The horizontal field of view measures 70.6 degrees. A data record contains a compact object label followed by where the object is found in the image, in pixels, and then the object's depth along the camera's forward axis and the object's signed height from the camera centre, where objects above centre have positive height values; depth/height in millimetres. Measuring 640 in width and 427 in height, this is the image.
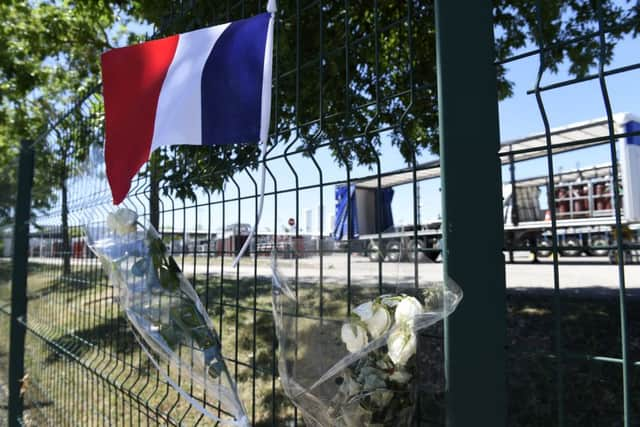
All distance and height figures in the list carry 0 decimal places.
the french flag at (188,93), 1560 +539
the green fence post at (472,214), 1021 +40
